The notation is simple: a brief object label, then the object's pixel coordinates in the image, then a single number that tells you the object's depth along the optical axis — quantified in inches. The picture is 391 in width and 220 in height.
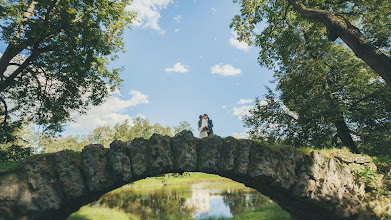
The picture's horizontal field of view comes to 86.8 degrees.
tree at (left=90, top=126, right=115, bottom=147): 2464.1
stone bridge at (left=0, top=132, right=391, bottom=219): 190.4
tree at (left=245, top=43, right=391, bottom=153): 440.1
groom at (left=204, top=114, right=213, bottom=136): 377.0
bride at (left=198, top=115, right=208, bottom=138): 369.7
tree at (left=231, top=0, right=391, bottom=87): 235.3
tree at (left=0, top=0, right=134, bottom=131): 347.2
